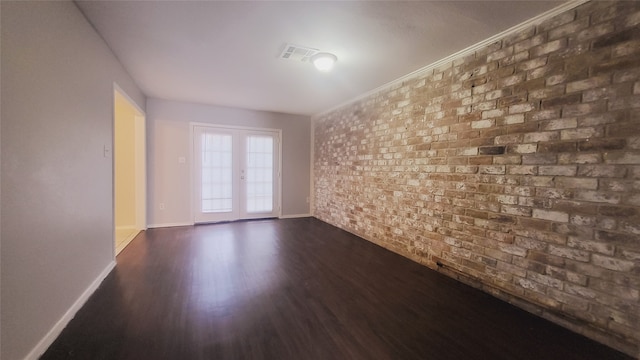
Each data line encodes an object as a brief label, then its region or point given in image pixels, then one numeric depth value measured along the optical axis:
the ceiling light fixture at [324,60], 2.66
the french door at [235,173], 5.02
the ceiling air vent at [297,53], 2.54
